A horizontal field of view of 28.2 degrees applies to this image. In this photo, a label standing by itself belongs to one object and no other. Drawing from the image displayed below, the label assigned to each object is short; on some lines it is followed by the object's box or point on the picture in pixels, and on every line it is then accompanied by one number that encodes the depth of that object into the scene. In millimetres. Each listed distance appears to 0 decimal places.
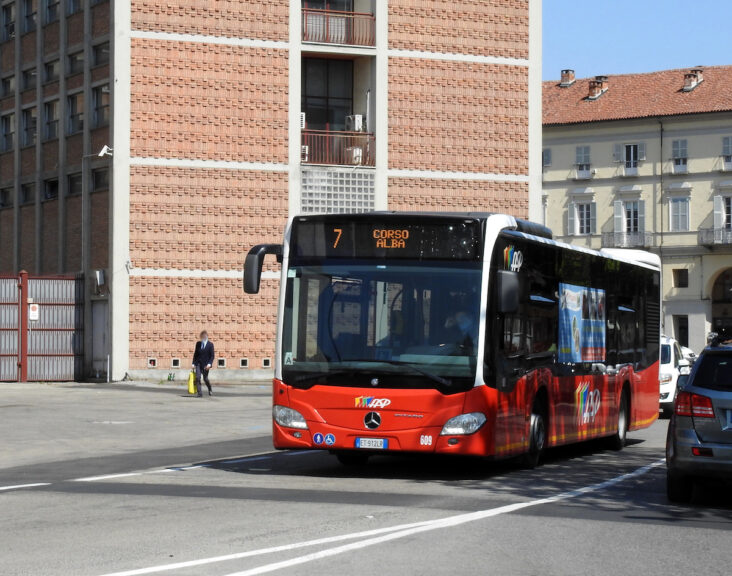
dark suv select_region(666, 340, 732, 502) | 13328
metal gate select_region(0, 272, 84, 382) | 45281
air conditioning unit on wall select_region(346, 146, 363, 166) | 48312
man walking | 37688
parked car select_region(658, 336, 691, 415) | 32188
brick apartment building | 45219
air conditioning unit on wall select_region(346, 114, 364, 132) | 48750
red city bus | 15727
